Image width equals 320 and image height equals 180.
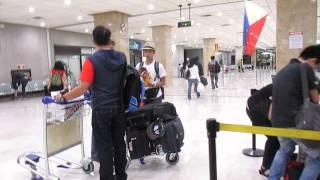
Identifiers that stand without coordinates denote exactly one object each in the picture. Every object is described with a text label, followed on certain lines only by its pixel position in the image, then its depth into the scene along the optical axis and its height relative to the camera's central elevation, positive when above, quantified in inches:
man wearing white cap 156.1 -6.2
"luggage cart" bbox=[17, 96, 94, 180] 118.2 -28.7
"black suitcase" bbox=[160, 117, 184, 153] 132.5 -32.8
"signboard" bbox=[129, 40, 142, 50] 935.0 +62.8
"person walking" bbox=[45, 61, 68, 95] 224.7 -9.0
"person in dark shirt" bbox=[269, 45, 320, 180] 88.2 -9.5
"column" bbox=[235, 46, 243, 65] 1608.0 +54.5
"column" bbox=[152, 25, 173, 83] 666.8 +41.3
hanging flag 168.1 +19.8
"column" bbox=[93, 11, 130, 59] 489.4 +67.8
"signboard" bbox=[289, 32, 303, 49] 333.0 +23.1
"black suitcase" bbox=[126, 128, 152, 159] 132.0 -34.0
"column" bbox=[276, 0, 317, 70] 328.5 +41.6
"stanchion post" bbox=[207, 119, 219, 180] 79.8 -19.2
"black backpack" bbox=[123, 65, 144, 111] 106.6 -7.3
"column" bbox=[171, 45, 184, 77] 1253.2 +28.9
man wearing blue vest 96.8 -9.1
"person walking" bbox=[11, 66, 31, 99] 549.0 -26.0
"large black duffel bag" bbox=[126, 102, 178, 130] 133.0 -22.9
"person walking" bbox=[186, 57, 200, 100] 414.6 -13.3
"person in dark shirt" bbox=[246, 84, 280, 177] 113.5 -20.4
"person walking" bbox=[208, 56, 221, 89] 537.0 -11.2
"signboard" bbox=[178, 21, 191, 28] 500.4 +64.9
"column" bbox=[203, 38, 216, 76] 1021.8 +47.2
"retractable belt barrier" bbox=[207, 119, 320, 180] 75.4 -17.7
